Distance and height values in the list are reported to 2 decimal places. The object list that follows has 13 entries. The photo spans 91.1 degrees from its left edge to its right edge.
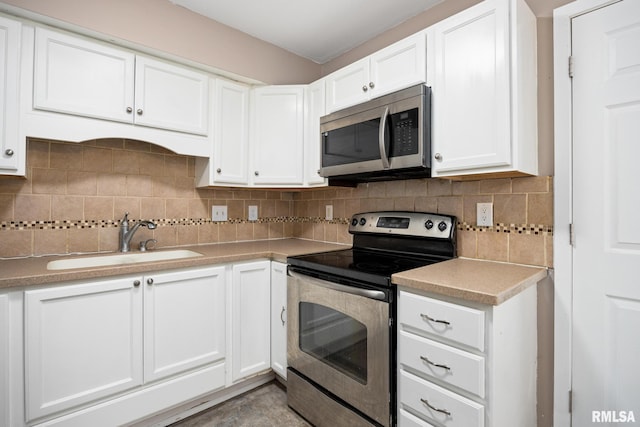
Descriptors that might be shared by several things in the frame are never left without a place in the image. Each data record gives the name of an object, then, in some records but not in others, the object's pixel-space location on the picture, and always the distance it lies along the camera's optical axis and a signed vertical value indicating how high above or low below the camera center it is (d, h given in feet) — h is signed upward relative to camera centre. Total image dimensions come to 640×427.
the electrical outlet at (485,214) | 5.41 +0.05
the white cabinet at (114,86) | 5.12 +2.38
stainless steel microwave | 5.16 +1.43
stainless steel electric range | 4.52 -1.67
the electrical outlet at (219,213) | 8.04 +0.06
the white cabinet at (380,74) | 5.35 +2.69
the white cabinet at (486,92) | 4.36 +1.85
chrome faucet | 6.50 -0.36
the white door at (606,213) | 4.14 +0.06
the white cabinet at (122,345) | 4.50 -2.14
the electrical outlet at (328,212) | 8.47 +0.09
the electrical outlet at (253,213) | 8.70 +0.07
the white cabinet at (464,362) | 3.61 -1.81
